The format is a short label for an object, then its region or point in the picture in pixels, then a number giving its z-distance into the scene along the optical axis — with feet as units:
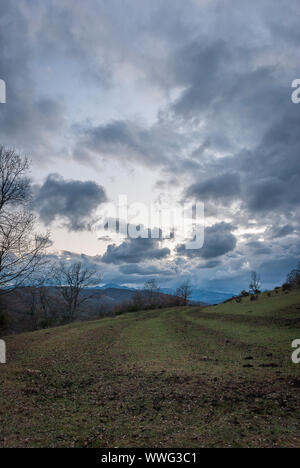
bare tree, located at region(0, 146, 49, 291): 43.37
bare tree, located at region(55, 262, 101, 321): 205.16
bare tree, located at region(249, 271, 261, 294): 188.62
